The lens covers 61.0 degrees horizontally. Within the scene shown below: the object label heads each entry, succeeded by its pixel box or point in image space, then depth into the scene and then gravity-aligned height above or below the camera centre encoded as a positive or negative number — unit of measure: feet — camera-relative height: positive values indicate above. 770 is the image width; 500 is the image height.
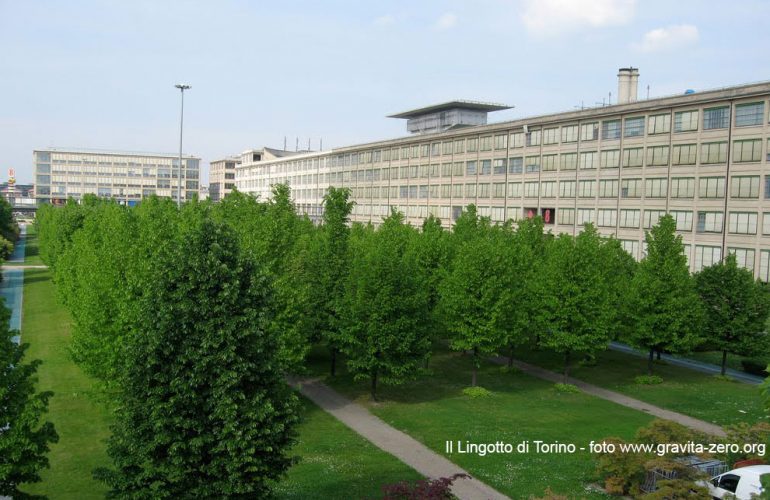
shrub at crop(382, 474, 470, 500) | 53.21 -22.53
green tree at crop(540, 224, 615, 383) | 127.34 -15.39
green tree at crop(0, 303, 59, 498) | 50.70 -17.58
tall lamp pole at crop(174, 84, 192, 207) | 232.67 +42.33
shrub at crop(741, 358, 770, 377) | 145.05 -29.62
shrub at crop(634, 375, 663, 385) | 133.80 -31.10
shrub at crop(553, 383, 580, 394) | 125.59 -31.56
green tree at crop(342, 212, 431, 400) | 111.24 -18.07
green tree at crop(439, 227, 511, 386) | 123.24 -15.29
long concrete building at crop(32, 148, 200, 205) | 592.60 +26.88
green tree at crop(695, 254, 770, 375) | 135.74 -16.64
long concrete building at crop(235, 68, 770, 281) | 187.83 +21.18
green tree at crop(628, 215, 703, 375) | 130.93 -14.91
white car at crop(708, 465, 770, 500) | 67.82 -26.44
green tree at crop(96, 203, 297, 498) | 49.03 -13.99
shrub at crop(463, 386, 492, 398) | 120.37 -31.74
